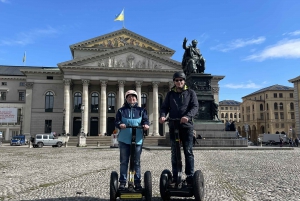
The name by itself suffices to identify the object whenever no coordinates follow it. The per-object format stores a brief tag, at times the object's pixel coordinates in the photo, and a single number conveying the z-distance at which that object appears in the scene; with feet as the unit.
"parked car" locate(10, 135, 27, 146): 156.04
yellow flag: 205.26
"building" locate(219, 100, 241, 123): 397.19
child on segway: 15.78
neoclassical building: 175.63
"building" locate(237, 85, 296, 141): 268.41
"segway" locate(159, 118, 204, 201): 14.88
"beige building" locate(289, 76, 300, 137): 188.71
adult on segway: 15.12
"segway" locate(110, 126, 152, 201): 14.66
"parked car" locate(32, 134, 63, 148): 122.83
